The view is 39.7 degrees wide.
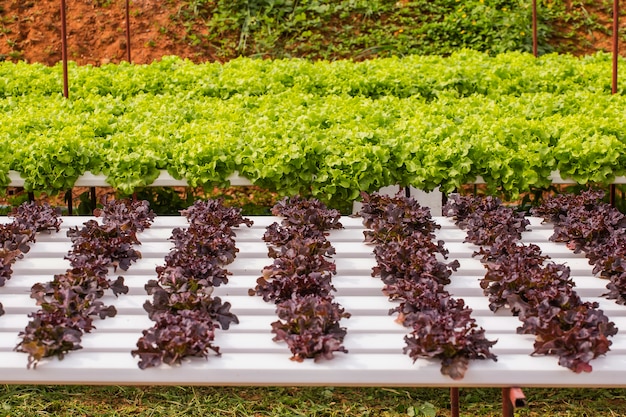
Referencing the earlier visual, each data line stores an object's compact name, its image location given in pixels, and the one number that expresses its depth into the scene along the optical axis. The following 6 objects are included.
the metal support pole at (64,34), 5.79
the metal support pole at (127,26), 8.11
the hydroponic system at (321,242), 3.16
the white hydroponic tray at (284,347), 3.11
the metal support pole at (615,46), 5.49
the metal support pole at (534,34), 8.04
